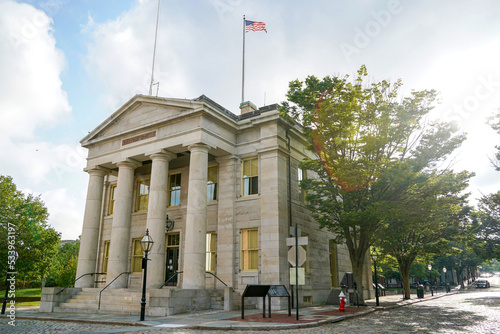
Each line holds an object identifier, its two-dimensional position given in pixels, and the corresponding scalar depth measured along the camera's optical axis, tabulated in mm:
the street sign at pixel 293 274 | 13113
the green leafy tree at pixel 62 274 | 28169
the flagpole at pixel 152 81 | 25694
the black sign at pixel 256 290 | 13455
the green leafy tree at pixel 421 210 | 18406
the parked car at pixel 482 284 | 58584
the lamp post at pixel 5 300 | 17859
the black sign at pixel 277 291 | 14141
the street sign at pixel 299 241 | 13211
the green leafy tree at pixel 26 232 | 33750
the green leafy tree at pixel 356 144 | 18297
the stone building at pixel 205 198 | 19422
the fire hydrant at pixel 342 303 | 16609
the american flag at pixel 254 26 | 27062
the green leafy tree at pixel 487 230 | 36438
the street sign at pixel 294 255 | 13374
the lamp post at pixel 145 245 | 15715
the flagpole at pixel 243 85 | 26681
